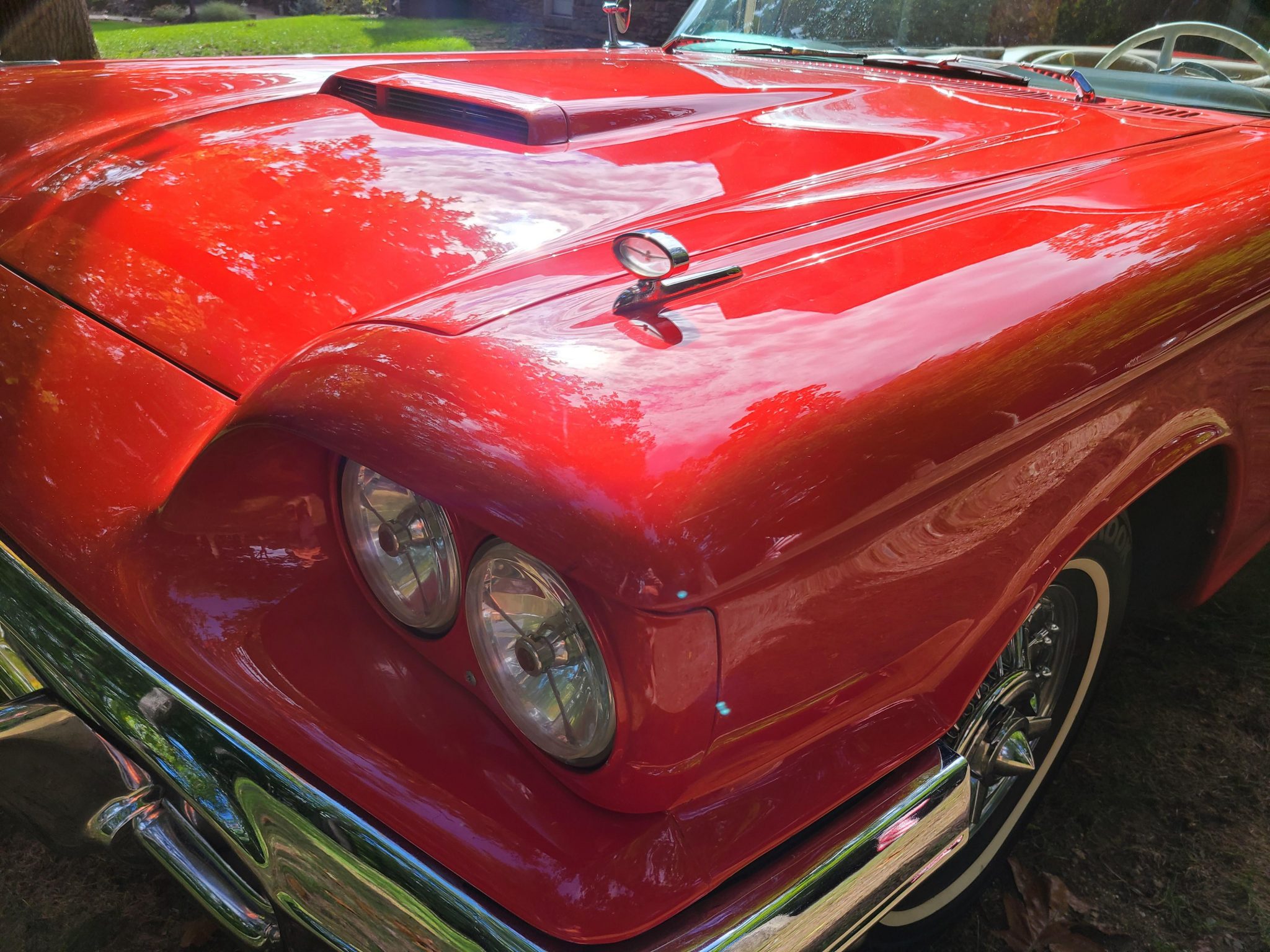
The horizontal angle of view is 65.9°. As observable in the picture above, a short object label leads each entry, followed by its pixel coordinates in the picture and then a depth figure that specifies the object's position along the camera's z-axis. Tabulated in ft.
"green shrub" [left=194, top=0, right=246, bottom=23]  52.49
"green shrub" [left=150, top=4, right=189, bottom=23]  53.01
